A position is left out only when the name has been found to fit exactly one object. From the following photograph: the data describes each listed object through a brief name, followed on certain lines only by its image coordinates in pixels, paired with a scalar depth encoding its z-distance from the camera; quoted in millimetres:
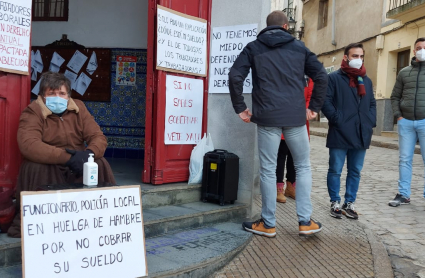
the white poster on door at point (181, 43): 4875
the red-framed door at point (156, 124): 4898
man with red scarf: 5148
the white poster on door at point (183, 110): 5039
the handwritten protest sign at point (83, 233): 2721
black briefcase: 4883
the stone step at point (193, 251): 3330
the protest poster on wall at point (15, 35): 3707
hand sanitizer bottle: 3150
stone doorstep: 4578
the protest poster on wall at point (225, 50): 5059
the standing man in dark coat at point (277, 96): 4234
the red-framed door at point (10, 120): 3762
